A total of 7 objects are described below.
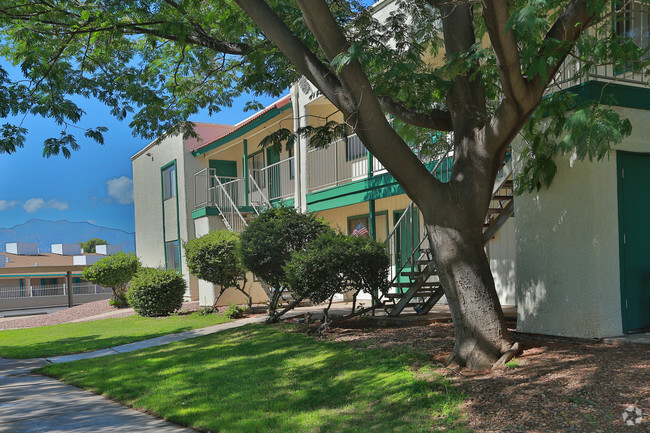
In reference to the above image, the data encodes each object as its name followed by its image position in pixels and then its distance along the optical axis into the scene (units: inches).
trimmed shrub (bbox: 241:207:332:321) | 470.0
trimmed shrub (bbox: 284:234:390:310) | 390.6
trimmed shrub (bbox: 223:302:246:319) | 589.9
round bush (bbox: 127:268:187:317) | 685.3
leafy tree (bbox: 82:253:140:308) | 892.6
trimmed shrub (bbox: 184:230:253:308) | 621.6
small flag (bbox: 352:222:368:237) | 571.5
